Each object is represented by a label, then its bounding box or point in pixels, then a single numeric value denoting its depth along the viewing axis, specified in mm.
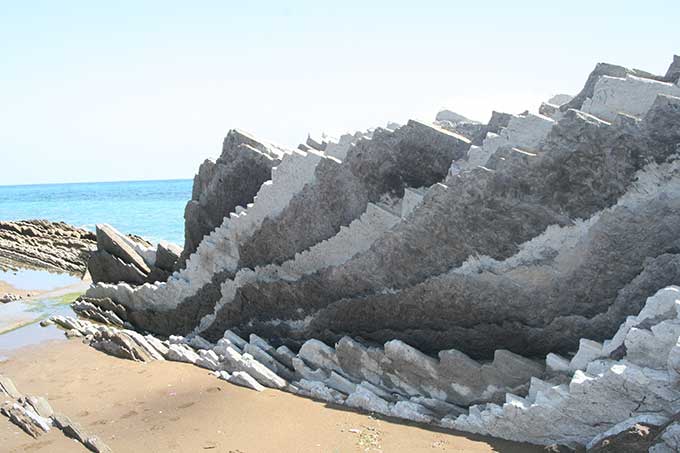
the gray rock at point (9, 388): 8727
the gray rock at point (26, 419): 7504
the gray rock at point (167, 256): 14000
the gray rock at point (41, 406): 7973
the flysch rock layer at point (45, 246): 24562
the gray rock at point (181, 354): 10177
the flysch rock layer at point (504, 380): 5742
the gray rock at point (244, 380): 8679
